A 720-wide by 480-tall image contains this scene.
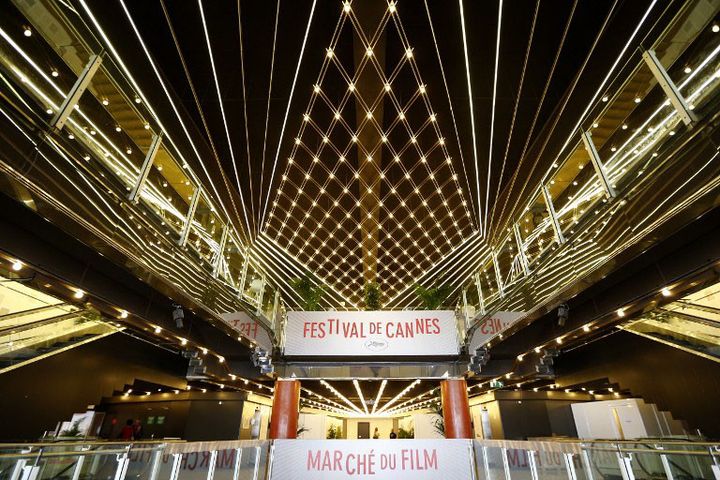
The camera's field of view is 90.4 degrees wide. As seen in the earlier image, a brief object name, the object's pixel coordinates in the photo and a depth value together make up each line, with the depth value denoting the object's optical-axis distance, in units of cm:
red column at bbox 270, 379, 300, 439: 900
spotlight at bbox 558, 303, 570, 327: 671
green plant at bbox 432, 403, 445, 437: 1535
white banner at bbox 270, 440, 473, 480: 768
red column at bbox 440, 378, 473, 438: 902
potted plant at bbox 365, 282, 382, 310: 1258
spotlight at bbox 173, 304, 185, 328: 676
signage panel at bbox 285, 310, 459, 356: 932
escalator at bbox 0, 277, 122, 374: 582
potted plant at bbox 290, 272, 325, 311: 1162
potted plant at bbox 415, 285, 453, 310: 1128
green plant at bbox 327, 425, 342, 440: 2401
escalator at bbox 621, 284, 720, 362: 552
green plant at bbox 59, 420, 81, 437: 1010
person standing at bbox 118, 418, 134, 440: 1153
